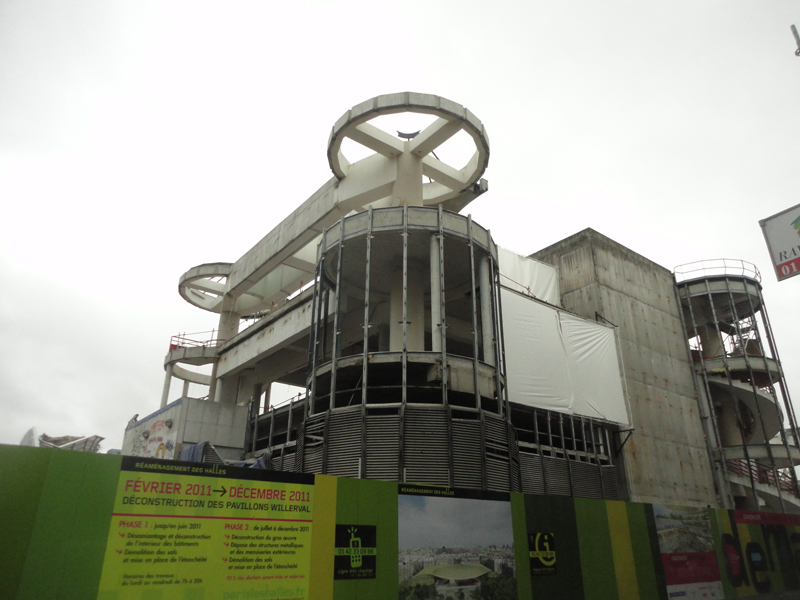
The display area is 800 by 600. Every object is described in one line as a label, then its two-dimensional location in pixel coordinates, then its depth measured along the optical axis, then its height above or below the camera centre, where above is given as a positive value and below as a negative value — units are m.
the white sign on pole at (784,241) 11.98 +6.10
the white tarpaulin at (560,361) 26.02 +8.41
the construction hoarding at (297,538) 6.40 +0.14
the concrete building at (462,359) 18.66 +9.00
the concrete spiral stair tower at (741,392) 31.33 +8.52
